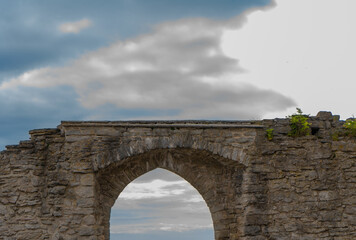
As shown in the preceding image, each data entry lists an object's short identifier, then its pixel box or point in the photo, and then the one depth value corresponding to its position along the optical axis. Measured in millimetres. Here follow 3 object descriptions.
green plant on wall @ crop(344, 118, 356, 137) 9172
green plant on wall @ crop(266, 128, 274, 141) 8914
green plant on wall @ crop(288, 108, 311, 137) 9039
